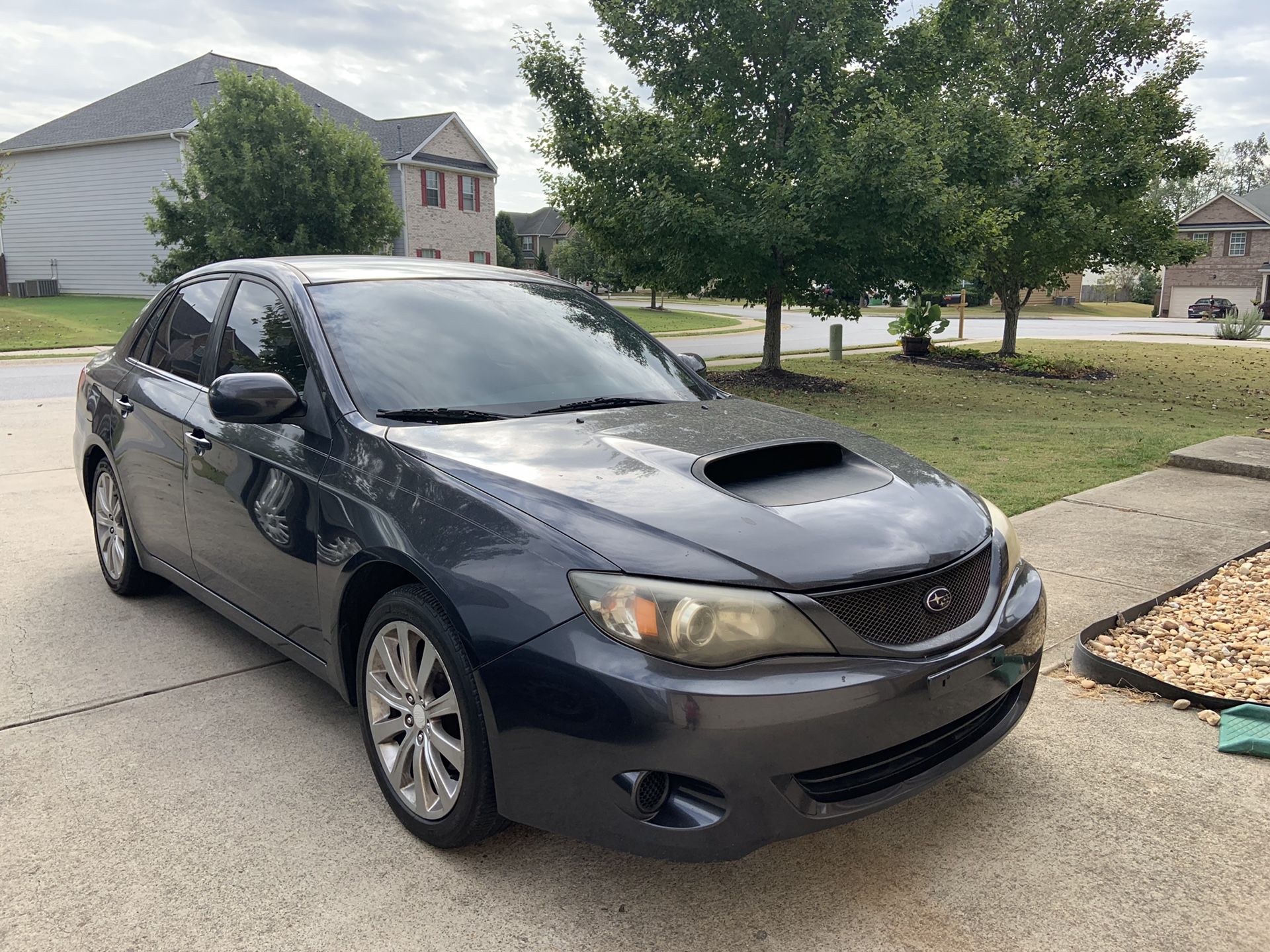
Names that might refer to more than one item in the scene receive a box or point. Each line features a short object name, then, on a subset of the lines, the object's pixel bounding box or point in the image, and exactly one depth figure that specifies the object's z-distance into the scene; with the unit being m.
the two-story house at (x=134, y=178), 38.62
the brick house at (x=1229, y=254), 64.25
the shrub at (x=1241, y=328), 36.06
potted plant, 23.39
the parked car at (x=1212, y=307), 59.06
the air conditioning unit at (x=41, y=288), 42.53
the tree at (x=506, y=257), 53.00
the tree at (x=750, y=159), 13.55
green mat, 3.45
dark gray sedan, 2.37
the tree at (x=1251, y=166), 116.69
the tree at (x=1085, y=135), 17.45
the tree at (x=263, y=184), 23.88
